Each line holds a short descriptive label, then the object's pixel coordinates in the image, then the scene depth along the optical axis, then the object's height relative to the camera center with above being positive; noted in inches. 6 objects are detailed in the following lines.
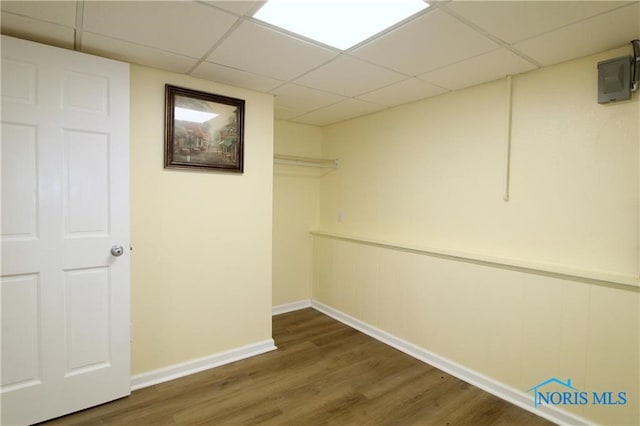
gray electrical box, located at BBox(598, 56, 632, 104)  73.7 +29.7
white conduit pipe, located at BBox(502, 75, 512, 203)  94.9 +16.8
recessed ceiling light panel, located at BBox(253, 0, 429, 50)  65.1 +39.6
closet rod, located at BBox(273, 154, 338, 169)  152.3 +21.8
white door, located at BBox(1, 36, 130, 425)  75.2 -6.4
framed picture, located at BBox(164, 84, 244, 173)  97.4 +23.3
